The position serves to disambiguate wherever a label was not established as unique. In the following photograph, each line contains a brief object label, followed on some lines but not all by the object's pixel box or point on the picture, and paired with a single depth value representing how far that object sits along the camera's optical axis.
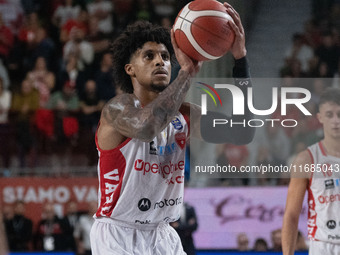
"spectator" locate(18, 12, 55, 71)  20.16
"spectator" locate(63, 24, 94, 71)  19.41
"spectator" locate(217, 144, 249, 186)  12.24
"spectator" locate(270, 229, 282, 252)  15.64
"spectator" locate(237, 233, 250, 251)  15.63
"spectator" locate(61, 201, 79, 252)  16.62
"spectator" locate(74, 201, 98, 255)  16.55
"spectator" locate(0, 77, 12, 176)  17.50
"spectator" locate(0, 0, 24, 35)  21.14
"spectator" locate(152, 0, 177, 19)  19.11
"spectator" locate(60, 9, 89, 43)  20.56
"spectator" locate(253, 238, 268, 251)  15.59
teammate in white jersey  9.51
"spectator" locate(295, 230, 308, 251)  15.54
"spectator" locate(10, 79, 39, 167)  17.66
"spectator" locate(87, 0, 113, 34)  20.53
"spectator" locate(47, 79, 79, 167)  17.45
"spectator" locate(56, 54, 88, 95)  18.67
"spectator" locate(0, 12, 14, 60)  20.56
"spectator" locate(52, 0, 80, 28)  21.12
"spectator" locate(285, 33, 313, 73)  14.41
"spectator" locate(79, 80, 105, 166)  17.48
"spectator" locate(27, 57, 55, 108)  18.58
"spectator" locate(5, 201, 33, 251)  16.75
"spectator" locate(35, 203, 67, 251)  16.66
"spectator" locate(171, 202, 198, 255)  15.52
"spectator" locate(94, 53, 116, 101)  18.08
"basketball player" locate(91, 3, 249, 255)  7.75
